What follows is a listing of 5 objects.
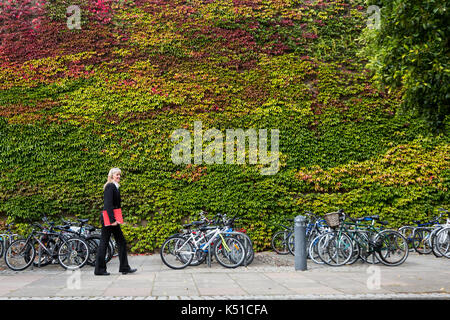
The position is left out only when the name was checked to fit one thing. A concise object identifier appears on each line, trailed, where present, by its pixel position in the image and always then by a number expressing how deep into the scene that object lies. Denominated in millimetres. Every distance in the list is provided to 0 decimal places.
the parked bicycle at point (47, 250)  7914
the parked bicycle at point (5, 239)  9189
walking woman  6668
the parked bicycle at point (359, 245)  7879
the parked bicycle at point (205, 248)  7727
